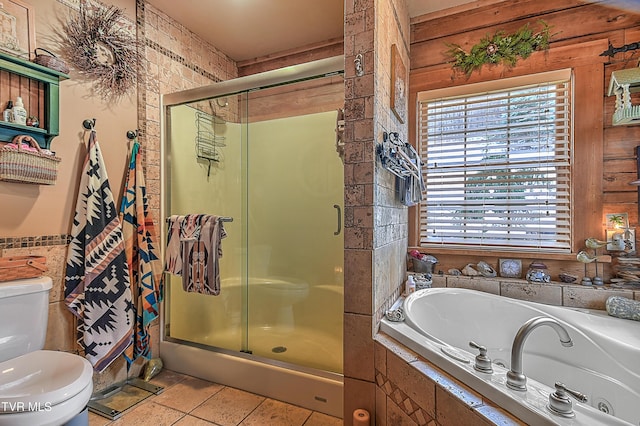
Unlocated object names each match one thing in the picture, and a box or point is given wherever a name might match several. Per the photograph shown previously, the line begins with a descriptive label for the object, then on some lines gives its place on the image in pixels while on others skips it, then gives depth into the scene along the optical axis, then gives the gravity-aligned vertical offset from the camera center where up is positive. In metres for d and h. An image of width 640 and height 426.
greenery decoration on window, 2.15 +1.15
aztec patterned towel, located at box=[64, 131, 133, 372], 1.89 -0.37
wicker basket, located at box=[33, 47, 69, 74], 1.71 +0.82
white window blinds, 2.12 +0.33
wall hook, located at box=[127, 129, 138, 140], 2.23 +0.54
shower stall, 2.22 -0.04
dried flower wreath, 1.93 +1.05
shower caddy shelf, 2.55 +0.57
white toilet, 1.17 -0.71
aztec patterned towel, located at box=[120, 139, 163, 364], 2.18 -0.29
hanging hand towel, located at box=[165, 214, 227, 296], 2.14 -0.29
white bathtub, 1.02 -0.64
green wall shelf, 1.59 +0.63
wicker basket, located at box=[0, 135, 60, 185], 1.55 +0.24
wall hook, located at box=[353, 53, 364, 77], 1.58 +0.74
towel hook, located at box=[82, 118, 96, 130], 1.96 +0.54
